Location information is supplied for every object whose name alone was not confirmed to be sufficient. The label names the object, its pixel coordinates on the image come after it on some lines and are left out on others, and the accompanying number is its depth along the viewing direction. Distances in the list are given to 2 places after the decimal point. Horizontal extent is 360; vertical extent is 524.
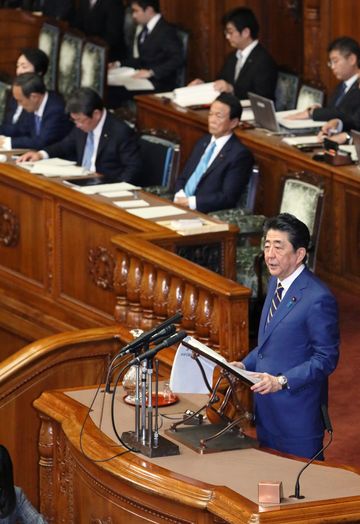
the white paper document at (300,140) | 18.37
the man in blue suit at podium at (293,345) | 10.30
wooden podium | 8.35
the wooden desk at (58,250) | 15.12
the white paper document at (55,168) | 17.37
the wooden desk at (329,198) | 17.00
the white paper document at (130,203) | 15.78
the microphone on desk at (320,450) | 8.51
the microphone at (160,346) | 9.06
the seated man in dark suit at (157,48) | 23.64
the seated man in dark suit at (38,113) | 19.22
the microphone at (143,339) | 9.20
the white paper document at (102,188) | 16.39
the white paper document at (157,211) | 15.33
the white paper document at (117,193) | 16.25
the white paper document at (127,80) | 23.61
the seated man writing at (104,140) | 17.48
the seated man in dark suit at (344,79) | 18.55
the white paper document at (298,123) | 19.17
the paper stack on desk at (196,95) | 21.19
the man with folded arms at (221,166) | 16.45
